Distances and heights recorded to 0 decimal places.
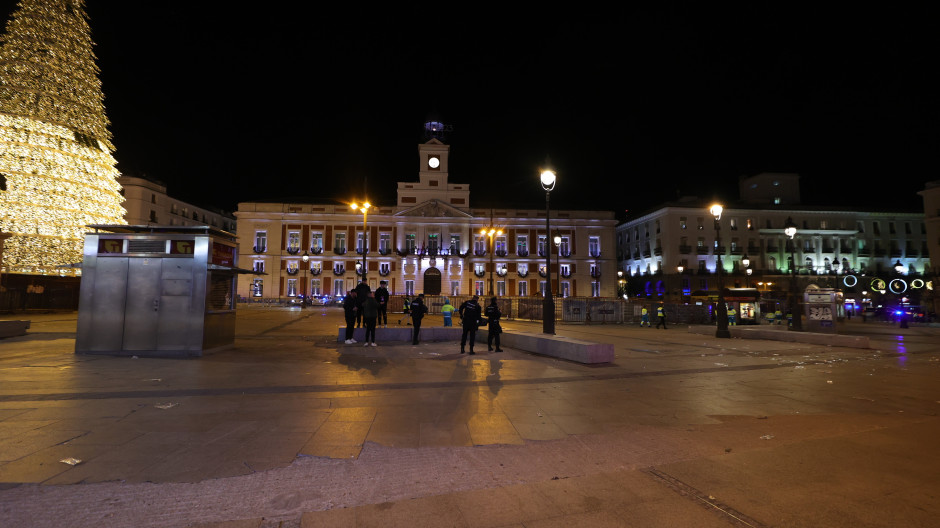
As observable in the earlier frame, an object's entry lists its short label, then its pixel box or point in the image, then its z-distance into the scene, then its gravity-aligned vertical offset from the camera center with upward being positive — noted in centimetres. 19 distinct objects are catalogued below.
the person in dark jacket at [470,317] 1218 -70
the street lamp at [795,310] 1892 -69
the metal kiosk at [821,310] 1922 -66
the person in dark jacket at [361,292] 1387 -5
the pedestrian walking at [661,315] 2458 -121
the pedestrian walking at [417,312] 1391 -66
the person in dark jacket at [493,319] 1231 -78
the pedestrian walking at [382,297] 1758 -25
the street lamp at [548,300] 1239 -22
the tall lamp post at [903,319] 2653 -142
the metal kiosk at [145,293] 1066 -11
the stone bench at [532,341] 1071 -145
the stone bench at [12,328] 1395 -129
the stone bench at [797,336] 1509 -156
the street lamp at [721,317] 1783 -94
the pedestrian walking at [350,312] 1379 -67
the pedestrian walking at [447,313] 1878 -92
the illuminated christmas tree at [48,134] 2241 +809
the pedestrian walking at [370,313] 1327 -66
